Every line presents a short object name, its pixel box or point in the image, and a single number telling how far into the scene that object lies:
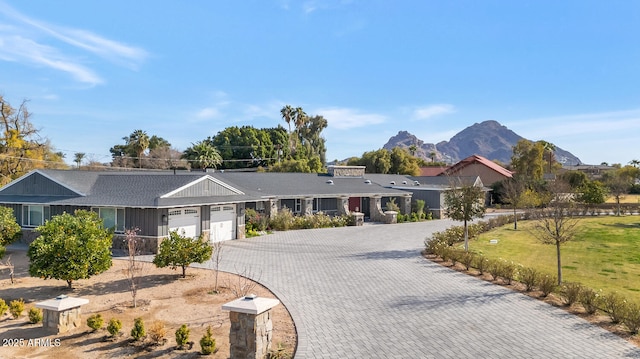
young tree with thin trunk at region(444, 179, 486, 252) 21.94
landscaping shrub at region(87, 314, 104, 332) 10.24
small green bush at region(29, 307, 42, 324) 10.96
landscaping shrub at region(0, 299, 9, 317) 11.20
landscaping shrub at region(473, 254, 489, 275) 16.80
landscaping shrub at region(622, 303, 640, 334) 10.23
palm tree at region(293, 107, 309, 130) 79.31
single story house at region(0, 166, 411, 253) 21.52
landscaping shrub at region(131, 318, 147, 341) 9.64
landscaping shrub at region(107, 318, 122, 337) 9.81
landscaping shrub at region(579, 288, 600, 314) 11.73
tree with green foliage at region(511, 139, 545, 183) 58.25
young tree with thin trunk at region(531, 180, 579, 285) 16.06
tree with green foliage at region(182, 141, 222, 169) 53.26
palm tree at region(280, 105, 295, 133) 78.75
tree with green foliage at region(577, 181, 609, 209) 47.19
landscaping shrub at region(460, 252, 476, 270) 17.62
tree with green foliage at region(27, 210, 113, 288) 13.44
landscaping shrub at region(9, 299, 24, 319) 11.32
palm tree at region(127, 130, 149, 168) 60.12
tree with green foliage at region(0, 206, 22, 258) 20.39
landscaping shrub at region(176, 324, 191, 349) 9.22
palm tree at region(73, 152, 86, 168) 77.53
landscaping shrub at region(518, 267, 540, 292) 14.11
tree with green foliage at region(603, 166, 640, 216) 46.13
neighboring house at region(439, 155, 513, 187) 64.38
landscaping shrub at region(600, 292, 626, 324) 10.82
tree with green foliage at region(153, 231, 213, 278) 15.30
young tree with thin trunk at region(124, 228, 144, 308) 12.67
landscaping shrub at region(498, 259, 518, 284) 15.27
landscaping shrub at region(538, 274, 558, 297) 13.46
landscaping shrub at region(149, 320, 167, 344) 9.57
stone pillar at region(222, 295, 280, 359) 8.43
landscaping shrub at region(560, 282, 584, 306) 12.36
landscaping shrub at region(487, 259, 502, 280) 15.82
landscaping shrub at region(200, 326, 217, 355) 8.91
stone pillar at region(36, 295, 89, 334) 10.24
